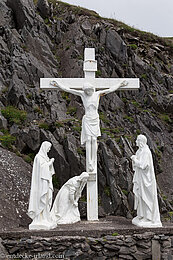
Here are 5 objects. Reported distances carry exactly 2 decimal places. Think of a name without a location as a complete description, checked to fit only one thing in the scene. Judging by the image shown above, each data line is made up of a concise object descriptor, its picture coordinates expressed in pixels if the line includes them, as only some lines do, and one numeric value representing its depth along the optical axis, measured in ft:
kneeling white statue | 26.30
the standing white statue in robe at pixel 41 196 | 22.70
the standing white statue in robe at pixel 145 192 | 23.56
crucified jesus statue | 27.99
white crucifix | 27.91
